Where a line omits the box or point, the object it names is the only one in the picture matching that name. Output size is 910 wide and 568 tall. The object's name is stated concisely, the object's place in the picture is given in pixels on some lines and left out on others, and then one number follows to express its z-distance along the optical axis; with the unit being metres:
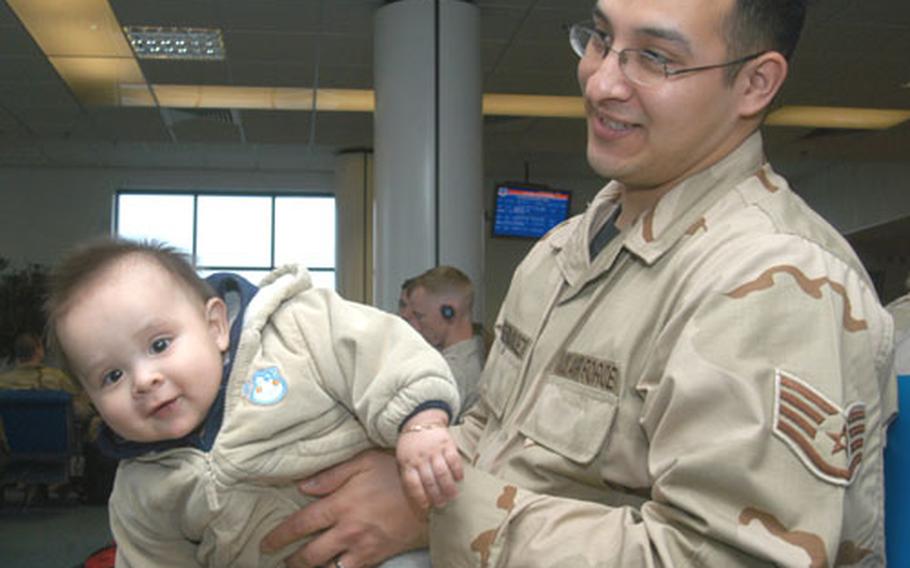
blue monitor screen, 12.35
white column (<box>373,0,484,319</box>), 6.00
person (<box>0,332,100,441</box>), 7.58
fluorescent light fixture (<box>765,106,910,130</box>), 8.91
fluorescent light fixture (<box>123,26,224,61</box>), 6.75
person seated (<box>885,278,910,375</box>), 1.58
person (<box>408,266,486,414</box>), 4.18
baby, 1.29
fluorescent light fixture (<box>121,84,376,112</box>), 8.31
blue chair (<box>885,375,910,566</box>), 1.11
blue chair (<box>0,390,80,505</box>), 6.85
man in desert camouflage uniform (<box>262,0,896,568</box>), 0.94
